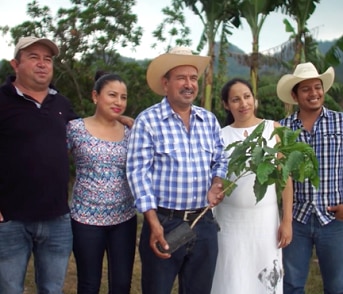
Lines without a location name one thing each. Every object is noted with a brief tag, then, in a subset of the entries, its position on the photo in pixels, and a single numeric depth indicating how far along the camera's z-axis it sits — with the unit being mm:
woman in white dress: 3271
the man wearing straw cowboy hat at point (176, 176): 2904
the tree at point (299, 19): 10344
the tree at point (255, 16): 10391
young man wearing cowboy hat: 3389
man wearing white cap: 2854
